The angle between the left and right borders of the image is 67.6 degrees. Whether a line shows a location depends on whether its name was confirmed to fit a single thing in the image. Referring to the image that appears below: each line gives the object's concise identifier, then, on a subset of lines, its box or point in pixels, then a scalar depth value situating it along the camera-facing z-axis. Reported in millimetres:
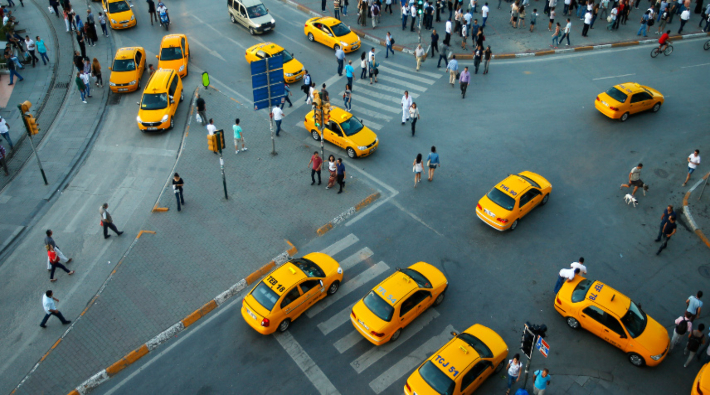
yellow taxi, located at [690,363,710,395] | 12430
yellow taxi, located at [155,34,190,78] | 27734
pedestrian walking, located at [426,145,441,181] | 19814
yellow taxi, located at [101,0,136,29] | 32594
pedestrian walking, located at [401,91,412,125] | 23344
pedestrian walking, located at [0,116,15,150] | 22483
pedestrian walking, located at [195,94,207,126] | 23844
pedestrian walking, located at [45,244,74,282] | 16312
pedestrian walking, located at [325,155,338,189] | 19812
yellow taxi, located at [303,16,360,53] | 29953
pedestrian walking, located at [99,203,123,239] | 17766
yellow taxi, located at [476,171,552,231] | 17859
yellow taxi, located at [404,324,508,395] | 12617
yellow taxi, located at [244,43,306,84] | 27250
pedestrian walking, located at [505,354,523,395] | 12734
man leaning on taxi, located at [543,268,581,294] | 15266
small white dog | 19266
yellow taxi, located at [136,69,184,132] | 23672
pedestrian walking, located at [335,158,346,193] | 19516
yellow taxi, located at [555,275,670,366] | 13773
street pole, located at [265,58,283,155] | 20561
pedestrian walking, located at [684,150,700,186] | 19422
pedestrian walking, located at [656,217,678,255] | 16969
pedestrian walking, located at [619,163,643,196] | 19120
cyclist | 28312
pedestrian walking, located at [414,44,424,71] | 28000
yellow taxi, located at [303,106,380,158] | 21781
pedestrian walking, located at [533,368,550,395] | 12533
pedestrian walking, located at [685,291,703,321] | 14312
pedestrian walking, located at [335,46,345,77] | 27500
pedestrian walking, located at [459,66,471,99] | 25250
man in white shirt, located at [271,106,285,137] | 22859
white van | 31750
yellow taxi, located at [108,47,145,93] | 26656
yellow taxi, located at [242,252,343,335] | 14617
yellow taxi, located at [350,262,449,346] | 14289
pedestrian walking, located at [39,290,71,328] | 14766
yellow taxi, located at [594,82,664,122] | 23453
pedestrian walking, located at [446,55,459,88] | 26484
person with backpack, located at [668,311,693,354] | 13810
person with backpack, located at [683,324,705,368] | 13469
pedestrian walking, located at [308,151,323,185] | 19750
